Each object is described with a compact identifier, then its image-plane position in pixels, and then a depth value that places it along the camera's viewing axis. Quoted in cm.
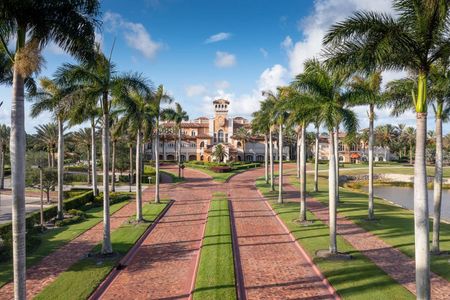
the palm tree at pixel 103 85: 1633
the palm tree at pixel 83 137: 5221
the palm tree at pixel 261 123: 3508
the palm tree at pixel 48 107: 2489
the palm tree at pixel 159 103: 2847
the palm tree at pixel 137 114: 1859
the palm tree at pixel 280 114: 2742
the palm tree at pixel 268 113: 3054
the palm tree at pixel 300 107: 1717
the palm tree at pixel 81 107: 1477
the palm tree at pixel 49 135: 5097
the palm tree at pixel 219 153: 8075
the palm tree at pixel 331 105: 1614
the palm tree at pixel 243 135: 8750
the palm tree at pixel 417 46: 919
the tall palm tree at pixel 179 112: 3040
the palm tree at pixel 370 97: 1702
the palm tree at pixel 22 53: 890
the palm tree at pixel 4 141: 4147
